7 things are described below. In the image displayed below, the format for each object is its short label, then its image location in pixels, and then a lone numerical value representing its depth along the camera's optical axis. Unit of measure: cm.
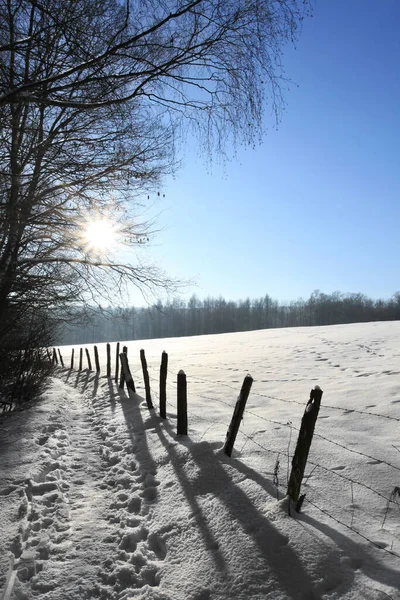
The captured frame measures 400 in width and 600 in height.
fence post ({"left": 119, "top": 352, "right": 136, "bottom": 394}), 868
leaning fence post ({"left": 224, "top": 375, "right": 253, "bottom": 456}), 421
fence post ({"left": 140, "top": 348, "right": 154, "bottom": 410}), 704
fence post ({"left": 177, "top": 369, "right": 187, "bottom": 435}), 509
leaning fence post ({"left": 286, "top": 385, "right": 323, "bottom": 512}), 301
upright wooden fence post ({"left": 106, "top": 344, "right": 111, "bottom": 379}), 1220
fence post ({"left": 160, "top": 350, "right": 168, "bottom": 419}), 625
